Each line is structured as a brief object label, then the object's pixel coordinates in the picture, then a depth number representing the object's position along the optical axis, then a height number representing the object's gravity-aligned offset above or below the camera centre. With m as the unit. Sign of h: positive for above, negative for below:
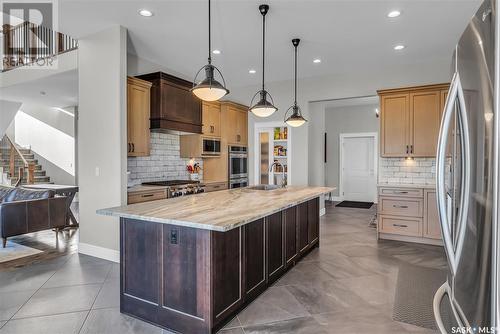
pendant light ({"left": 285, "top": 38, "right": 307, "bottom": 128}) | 4.14 +0.63
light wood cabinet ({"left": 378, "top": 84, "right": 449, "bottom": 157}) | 4.68 +0.72
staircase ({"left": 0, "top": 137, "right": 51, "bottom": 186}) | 8.52 -0.05
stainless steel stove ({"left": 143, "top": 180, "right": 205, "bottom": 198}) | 4.55 -0.36
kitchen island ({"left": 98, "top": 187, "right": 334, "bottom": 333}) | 2.12 -0.74
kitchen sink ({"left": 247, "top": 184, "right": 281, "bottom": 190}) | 4.18 -0.32
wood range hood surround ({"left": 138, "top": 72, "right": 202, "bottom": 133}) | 4.55 +0.98
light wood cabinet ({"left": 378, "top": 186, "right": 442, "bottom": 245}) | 4.52 -0.79
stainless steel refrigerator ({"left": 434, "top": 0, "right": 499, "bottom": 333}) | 0.94 -0.05
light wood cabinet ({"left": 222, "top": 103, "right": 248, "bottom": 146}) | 6.35 +0.91
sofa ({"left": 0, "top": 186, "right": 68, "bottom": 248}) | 4.25 -0.71
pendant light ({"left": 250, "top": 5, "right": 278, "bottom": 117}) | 3.62 +0.69
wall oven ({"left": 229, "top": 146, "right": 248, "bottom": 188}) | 6.34 -0.04
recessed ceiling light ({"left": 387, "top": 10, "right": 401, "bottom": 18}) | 3.36 +1.72
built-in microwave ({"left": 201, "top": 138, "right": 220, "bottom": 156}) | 5.73 +0.35
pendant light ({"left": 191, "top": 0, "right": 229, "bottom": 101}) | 2.74 +0.70
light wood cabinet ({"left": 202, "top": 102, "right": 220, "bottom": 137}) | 5.84 +0.91
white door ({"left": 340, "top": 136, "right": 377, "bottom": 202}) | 8.78 -0.14
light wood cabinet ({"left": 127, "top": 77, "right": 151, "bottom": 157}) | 4.18 +0.69
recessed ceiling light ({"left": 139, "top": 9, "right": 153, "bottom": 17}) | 3.37 +1.73
